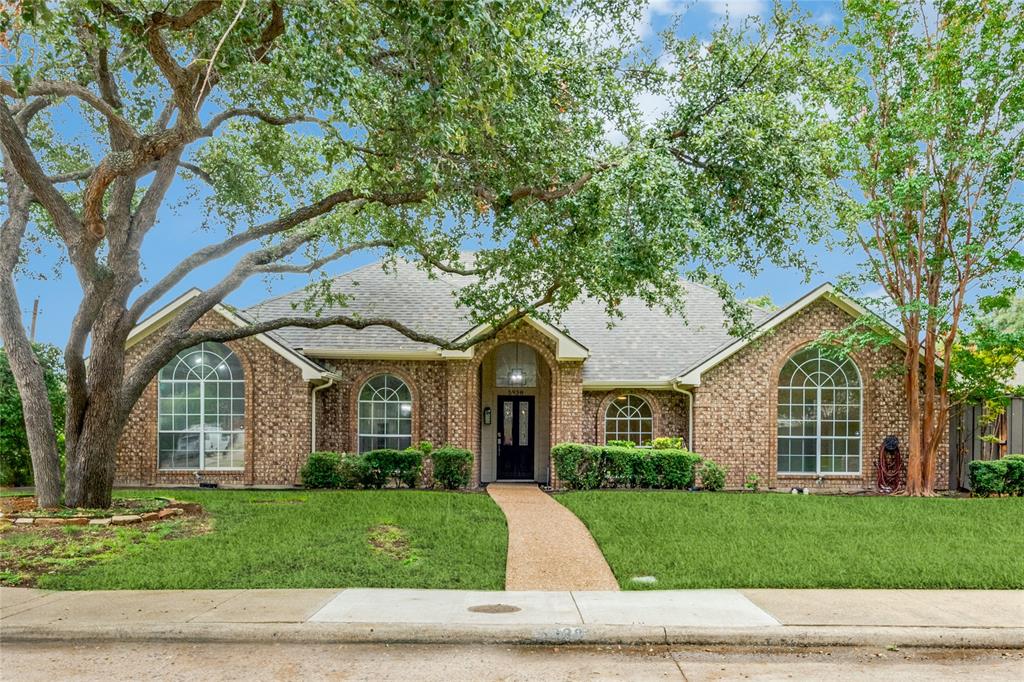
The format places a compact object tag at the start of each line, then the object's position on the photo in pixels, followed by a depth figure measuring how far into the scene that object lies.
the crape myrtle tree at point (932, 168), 18.55
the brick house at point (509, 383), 19.61
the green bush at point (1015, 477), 19.38
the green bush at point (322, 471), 18.77
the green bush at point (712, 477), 19.17
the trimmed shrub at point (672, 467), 18.84
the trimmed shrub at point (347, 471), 18.81
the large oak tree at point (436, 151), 9.80
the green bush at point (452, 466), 18.83
